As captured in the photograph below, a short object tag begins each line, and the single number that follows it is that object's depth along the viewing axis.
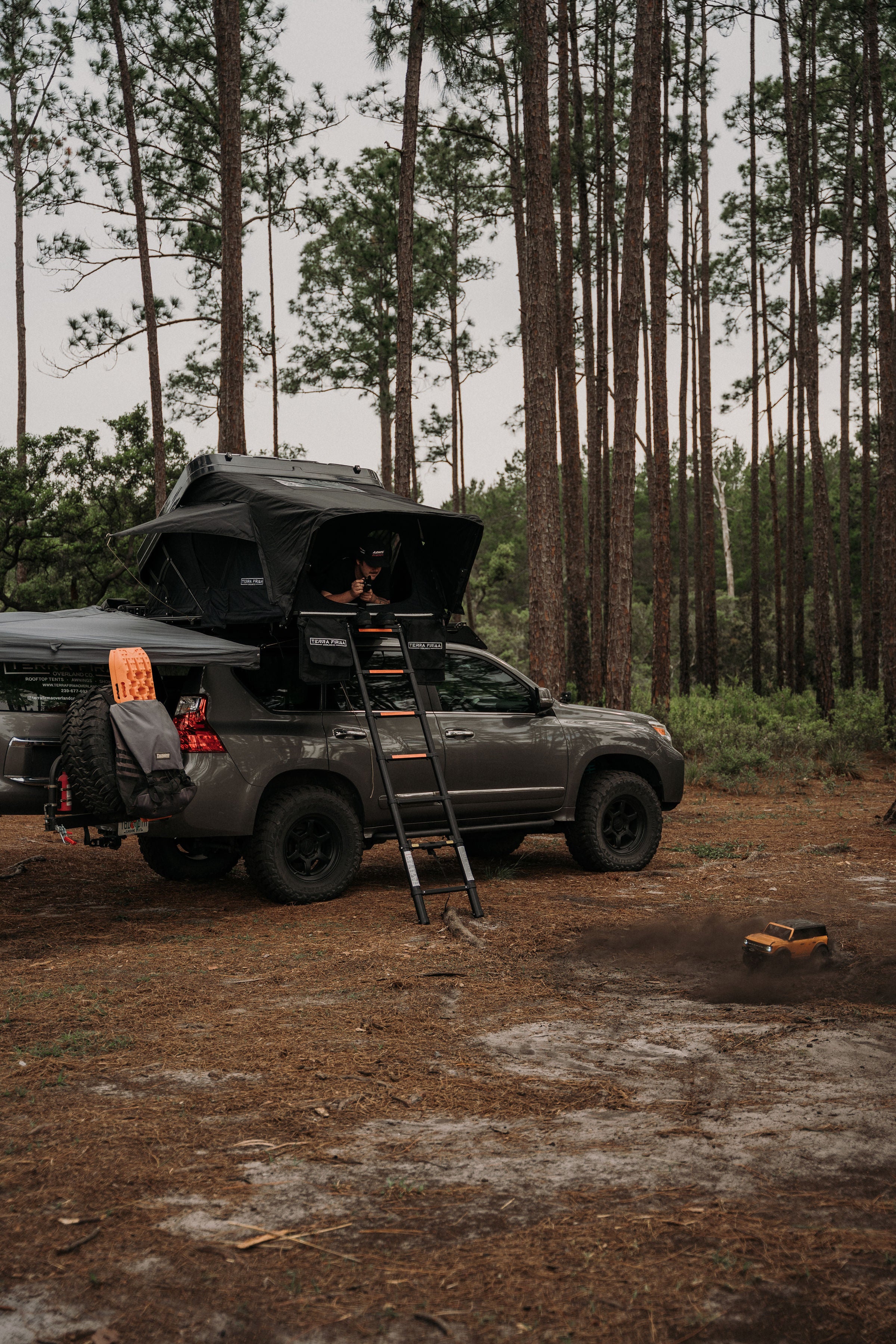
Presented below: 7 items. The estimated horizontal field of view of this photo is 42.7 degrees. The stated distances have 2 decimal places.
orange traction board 7.12
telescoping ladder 7.95
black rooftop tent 8.37
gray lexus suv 7.86
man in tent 8.98
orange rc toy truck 6.20
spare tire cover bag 7.00
